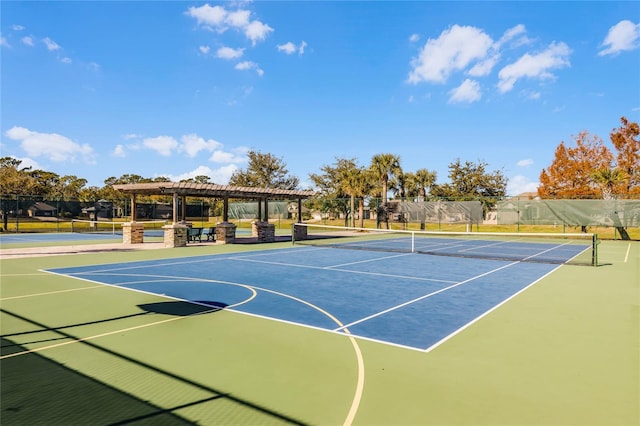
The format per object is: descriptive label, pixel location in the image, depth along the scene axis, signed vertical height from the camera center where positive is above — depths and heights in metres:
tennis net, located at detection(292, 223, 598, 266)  18.91 -2.06
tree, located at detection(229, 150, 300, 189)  72.44 +7.51
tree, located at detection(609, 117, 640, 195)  45.44 +6.87
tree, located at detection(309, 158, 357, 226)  66.88 +5.96
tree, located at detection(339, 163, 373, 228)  38.81 +2.80
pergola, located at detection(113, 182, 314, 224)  22.22 +1.30
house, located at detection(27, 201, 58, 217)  36.66 +0.20
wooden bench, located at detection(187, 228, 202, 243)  24.54 -1.29
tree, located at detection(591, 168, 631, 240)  35.88 +3.13
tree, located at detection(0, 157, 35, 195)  52.81 +4.07
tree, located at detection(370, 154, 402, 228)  41.09 +4.79
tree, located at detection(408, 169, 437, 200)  54.97 +4.43
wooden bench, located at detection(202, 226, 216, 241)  25.67 -1.41
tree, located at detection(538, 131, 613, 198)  45.47 +5.07
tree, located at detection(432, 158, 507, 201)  63.88 +4.85
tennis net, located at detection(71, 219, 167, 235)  36.97 -1.57
